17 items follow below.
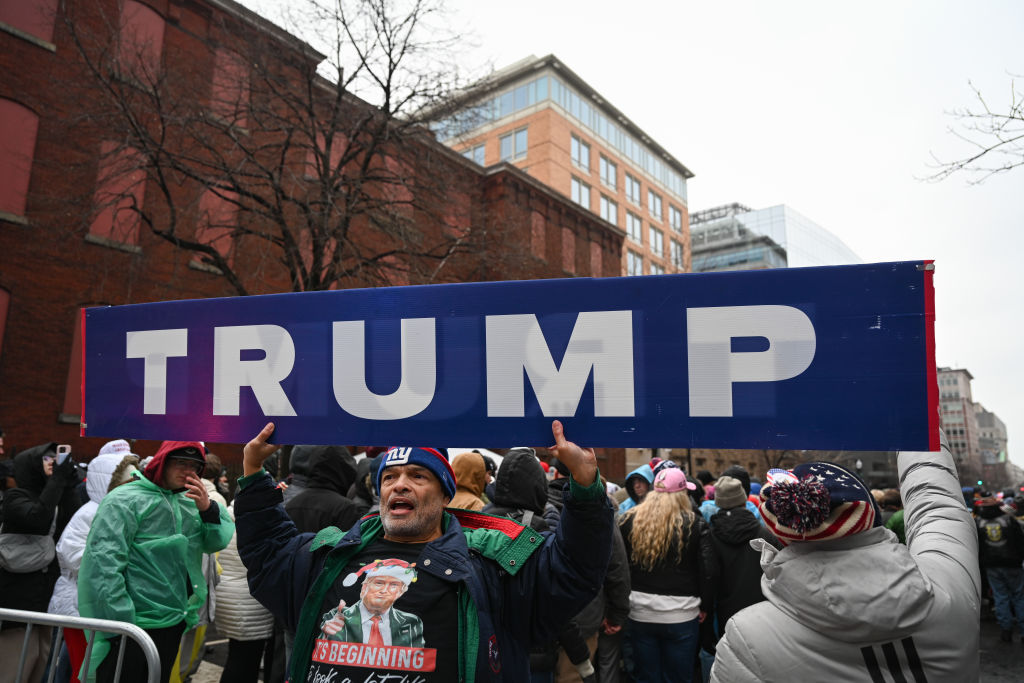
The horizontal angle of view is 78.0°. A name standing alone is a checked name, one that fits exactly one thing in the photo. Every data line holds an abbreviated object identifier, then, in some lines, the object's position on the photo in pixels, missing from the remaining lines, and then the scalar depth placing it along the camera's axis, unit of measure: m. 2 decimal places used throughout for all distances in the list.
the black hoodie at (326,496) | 4.51
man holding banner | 2.12
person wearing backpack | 9.04
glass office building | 70.69
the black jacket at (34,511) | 5.09
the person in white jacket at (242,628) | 4.81
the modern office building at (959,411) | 120.62
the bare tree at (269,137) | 13.16
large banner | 2.23
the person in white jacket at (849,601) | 1.77
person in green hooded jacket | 3.58
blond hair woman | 4.83
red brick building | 14.11
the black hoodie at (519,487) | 3.74
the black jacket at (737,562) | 4.88
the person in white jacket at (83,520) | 4.62
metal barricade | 2.78
